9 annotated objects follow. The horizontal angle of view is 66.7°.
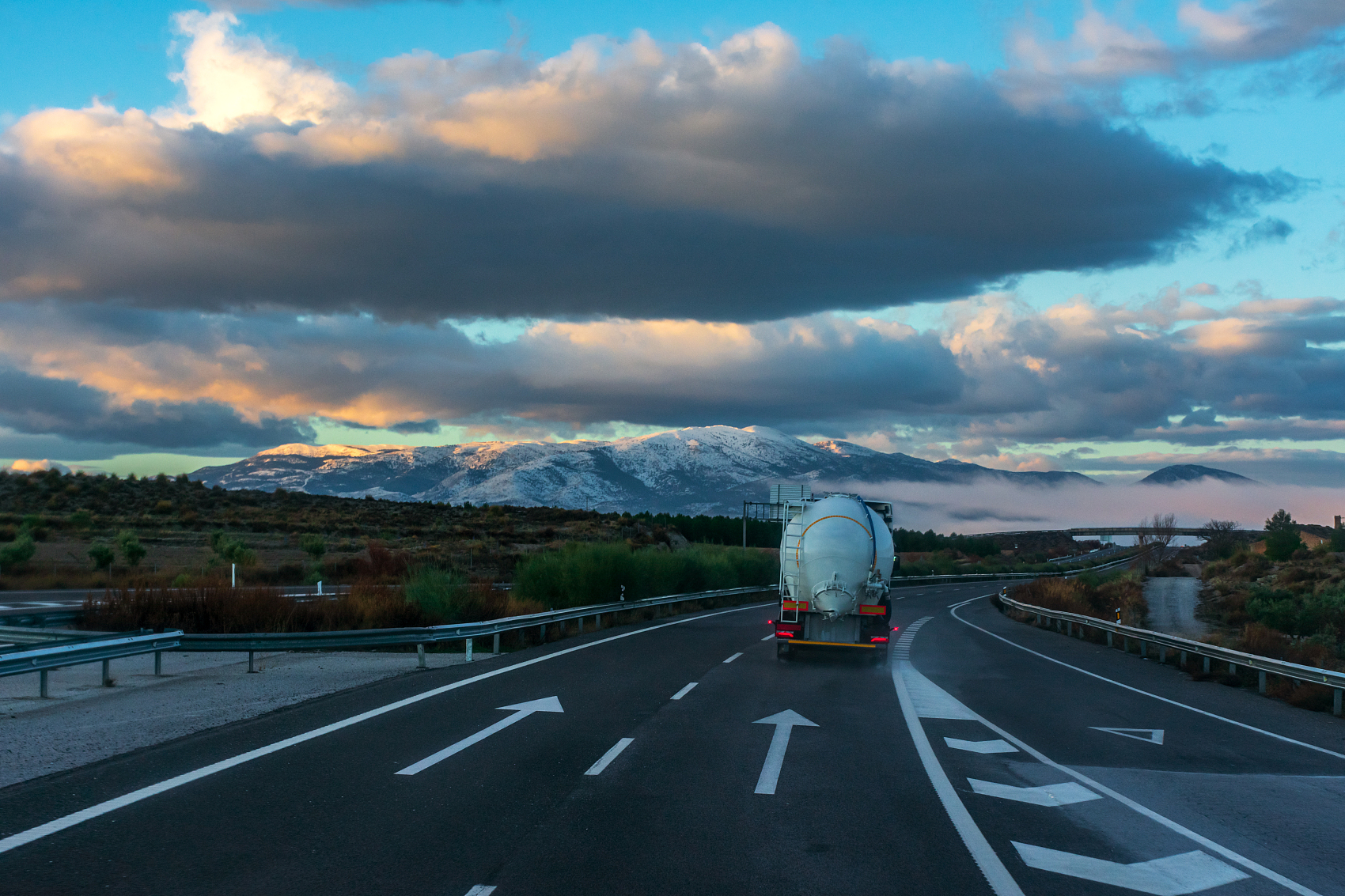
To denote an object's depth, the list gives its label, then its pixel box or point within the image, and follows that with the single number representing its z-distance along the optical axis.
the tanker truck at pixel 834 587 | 21.19
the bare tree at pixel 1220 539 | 103.44
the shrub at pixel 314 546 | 45.97
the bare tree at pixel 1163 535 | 106.88
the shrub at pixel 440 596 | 23.20
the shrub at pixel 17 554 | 37.84
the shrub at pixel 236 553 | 39.61
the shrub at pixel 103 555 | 38.41
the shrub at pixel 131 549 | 38.81
